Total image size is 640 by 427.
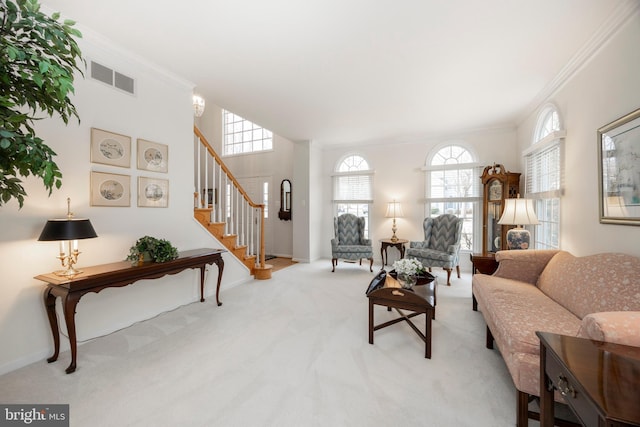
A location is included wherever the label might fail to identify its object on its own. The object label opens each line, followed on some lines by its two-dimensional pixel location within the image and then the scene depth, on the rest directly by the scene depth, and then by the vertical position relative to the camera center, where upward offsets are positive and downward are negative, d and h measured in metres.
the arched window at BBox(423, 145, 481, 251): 4.82 +0.56
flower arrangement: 2.55 -0.54
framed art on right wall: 1.83 +0.34
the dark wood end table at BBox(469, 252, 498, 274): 3.05 -0.60
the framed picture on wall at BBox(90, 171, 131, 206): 2.39 +0.25
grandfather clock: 3.98 +0.25
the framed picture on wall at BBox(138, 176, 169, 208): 2.75 +0.25
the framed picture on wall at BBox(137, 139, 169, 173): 2.76 +0.66
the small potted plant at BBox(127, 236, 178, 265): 2.42 -0.36
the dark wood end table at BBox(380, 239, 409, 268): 4.86 -0.58
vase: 2.52 -0.67
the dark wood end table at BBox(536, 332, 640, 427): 0.73 -0.56
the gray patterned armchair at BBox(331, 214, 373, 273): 4.84 -0.53
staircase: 3.62 -0.14
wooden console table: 1.89 -0.55
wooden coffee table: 2.06 -0.74
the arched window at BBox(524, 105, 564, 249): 2.96 +0.51
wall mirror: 6.27 +0.36
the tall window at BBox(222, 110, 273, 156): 6.65 +2.10
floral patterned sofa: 1.25 -0.64
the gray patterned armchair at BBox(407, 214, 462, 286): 4.09 -0.53
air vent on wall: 2.40 +1.36
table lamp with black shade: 1.86 -0.15
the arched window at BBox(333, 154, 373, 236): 5.74 +0.65
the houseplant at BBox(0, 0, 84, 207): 1.11 +0.61
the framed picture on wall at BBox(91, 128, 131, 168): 2.39 +0.65
